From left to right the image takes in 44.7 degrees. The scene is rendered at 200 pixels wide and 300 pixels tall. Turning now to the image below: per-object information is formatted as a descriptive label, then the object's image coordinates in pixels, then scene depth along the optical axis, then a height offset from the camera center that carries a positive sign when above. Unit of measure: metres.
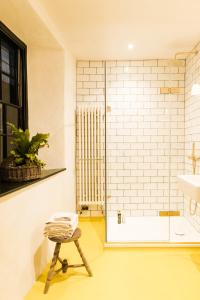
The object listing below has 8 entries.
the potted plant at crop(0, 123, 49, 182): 2.02 -0.16
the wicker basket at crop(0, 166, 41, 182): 2.01 -0.26
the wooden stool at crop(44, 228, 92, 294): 1.97 -1.04
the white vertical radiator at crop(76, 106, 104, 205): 3.60 -0.20
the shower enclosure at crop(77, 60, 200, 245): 3.66 +0.10
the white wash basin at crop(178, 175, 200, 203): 2.03 -0.41
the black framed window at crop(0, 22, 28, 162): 2.48 +0.63
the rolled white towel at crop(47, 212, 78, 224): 2.05 -0.66
